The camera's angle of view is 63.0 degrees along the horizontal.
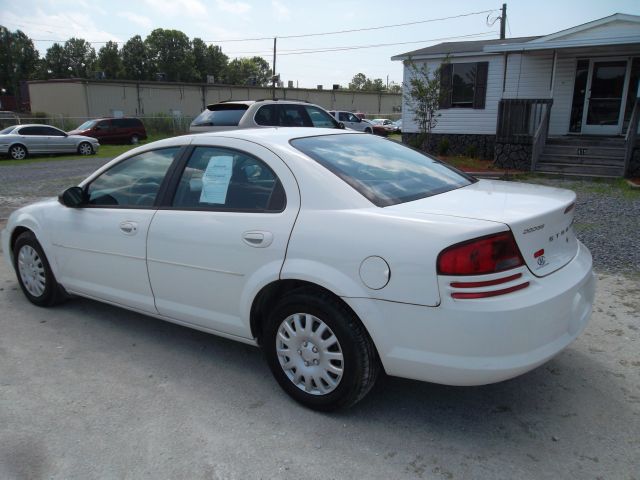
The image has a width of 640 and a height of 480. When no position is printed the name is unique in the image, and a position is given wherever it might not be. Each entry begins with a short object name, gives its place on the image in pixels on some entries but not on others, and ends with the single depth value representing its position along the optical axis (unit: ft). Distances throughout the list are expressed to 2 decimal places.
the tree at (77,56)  291.17
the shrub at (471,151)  53.62
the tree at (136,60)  277.44
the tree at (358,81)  437.13
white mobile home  43.27
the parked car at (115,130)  84.79
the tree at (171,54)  279.69
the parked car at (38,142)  64.54
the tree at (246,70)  304.71
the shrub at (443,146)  55.01
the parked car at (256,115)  32.86
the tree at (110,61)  262.88
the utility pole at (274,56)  154.26
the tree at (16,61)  232.94
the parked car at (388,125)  123.03
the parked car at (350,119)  86.99
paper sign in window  10.96
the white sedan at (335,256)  8.05
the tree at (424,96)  49.70
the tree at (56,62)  277.44
